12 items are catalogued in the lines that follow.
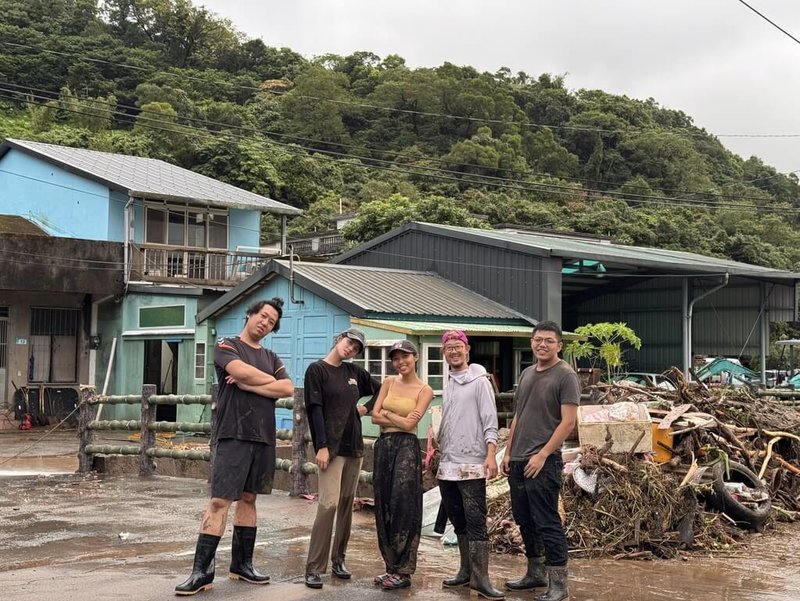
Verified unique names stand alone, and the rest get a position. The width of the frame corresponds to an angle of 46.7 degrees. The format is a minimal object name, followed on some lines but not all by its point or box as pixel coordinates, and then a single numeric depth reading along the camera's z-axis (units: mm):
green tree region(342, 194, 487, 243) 34781
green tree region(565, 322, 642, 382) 21109
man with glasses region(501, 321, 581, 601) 6152
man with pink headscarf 6340
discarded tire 9039
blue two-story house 23625
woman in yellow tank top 6395
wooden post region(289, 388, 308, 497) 10555
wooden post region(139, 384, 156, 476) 12383
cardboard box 8570
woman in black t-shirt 6344
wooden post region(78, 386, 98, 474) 12773
